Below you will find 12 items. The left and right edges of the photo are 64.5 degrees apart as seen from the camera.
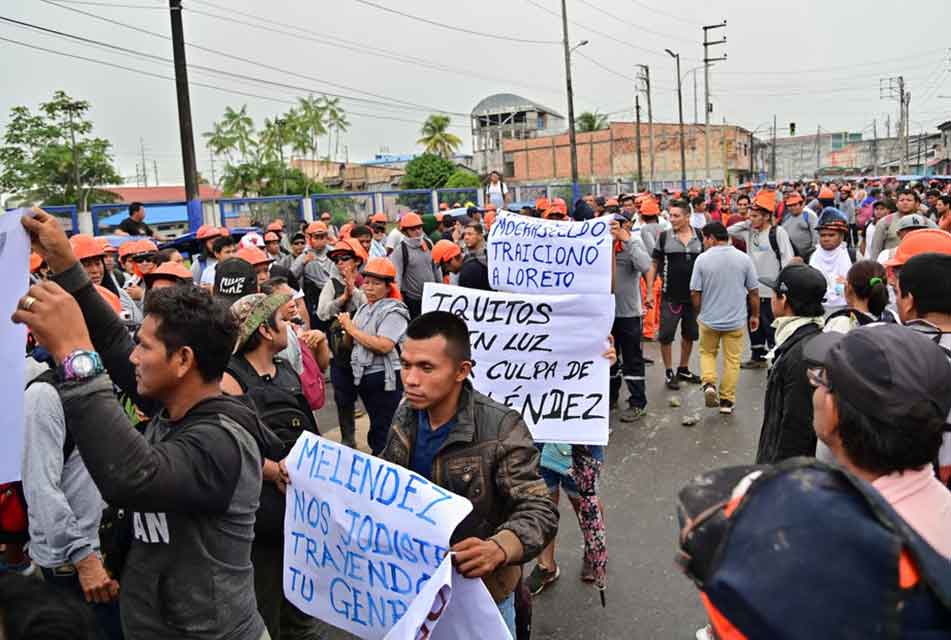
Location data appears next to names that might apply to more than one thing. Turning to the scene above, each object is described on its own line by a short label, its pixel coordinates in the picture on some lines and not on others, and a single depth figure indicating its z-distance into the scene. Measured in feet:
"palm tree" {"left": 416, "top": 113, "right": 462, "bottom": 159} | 266.16
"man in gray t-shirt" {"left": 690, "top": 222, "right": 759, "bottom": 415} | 24.63
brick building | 228.84
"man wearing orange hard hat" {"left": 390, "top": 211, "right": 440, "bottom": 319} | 29.32
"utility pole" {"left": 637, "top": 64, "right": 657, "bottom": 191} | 177.88
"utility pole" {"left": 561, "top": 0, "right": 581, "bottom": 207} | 101.69
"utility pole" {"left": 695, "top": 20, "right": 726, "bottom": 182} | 173.68
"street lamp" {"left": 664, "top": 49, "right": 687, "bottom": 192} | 177.25
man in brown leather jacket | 8.14
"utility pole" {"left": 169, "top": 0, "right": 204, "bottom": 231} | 45.52
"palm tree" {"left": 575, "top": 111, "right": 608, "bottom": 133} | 256.93
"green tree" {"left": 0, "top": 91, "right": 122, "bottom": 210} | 147.33
